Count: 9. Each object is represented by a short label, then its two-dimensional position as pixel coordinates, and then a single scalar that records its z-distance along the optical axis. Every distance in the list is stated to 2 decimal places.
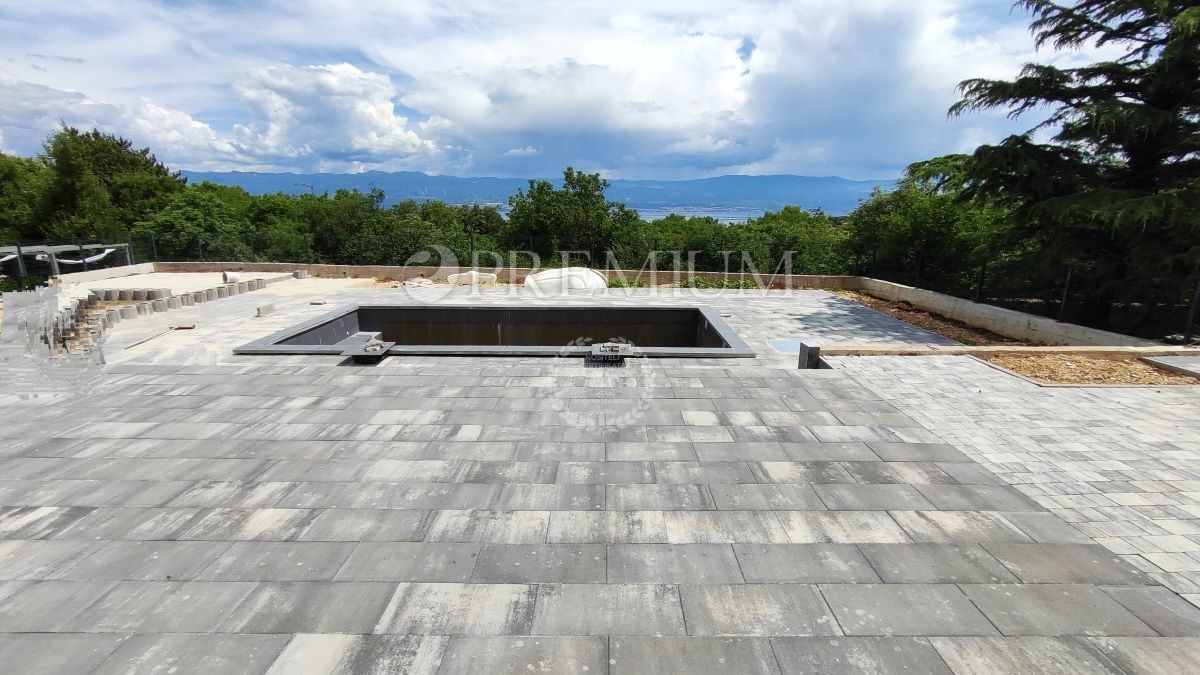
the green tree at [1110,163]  8.57
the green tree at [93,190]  27.16
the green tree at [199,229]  20.27
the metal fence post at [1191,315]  7.71
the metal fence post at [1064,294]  9.32
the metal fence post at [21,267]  16.76
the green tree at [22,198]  28.33
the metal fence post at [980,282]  11.51
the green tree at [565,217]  20.92
